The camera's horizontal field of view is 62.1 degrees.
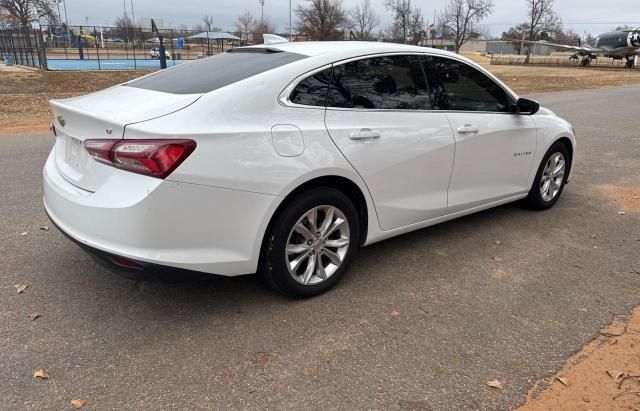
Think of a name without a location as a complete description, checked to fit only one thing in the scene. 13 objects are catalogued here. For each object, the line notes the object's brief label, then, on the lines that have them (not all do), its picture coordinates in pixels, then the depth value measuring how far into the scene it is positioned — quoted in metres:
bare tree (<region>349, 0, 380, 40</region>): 64.94
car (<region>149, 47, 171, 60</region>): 49.86
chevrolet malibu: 2.85
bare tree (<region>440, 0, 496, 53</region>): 71.81
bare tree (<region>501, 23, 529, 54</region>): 77.44
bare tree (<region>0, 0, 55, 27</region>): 53.92
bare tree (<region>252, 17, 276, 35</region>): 74.86
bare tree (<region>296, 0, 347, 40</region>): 55.69
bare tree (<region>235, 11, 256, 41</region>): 83.30
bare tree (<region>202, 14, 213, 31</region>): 89.47
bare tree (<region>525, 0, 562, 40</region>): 72.31
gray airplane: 50.16
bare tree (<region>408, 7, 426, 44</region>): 60.84
